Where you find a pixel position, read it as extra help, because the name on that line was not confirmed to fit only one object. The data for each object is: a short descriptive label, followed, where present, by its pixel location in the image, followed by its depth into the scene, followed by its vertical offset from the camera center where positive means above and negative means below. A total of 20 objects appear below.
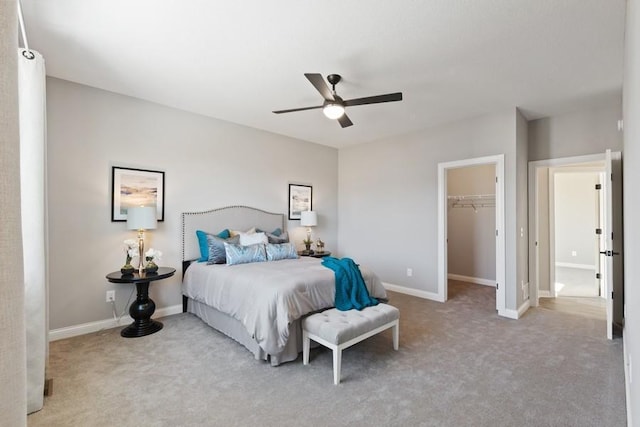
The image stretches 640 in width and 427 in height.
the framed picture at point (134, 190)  3.58 +0.30
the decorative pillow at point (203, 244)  4.03 -0.38
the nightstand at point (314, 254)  5.20 -0.65
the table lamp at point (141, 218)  3.42 -0.03
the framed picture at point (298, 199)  5.41 +0.28
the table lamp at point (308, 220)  5.33 -0.08
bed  2.64 -0.77
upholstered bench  2.45 -0.93
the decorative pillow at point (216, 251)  3.87 -0.45
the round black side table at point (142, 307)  3.29 -0.99
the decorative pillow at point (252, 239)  4.14 -0.32
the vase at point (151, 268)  3.44 -0.58
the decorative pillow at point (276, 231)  4.75 -0.25
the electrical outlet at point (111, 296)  3.52 -0.90
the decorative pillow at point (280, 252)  4.05 -0.48
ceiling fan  2.62 +1.04
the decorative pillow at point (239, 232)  4.35 -0.23
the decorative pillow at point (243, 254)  3.74 -0.47
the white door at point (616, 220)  3.38 -0.07
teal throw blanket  3.02 -0.74
